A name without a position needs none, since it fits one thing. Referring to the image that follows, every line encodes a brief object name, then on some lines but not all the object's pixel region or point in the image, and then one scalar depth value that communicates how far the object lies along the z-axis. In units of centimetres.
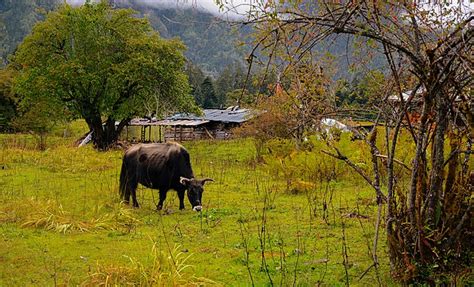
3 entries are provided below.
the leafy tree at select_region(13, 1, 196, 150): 2541
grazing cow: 1023
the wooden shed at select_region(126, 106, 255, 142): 4706
